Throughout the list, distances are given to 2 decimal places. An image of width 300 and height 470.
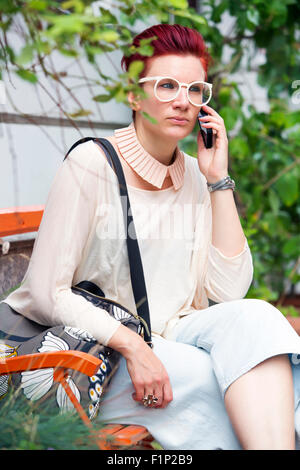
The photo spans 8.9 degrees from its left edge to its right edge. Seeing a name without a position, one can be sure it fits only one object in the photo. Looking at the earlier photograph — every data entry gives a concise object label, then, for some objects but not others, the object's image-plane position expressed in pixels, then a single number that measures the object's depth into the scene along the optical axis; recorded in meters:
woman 3.54
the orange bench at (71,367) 3.43
